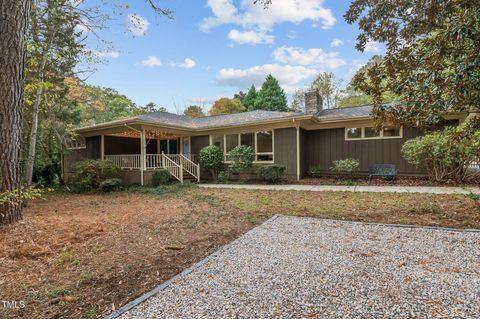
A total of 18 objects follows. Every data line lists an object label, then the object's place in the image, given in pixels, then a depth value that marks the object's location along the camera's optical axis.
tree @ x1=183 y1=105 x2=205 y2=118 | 29.30
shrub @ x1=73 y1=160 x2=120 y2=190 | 9.64
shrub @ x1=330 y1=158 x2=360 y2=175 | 9.72
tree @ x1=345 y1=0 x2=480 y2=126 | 3.21
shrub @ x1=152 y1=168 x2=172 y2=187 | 10.17
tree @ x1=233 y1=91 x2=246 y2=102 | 35.69
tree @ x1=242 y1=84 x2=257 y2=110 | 31.00
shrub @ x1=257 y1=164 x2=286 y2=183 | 9.95
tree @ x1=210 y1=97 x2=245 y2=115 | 29.24
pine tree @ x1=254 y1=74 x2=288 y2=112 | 28.25
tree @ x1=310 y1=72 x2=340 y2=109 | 26.20
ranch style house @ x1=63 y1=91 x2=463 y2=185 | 9.98
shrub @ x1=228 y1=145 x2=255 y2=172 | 10.48
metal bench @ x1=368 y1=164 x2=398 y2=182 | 9.12
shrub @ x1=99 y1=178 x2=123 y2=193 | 9.38
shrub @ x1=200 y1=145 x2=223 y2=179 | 11.09
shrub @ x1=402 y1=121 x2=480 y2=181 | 7.57
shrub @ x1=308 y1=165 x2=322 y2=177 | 11.06
